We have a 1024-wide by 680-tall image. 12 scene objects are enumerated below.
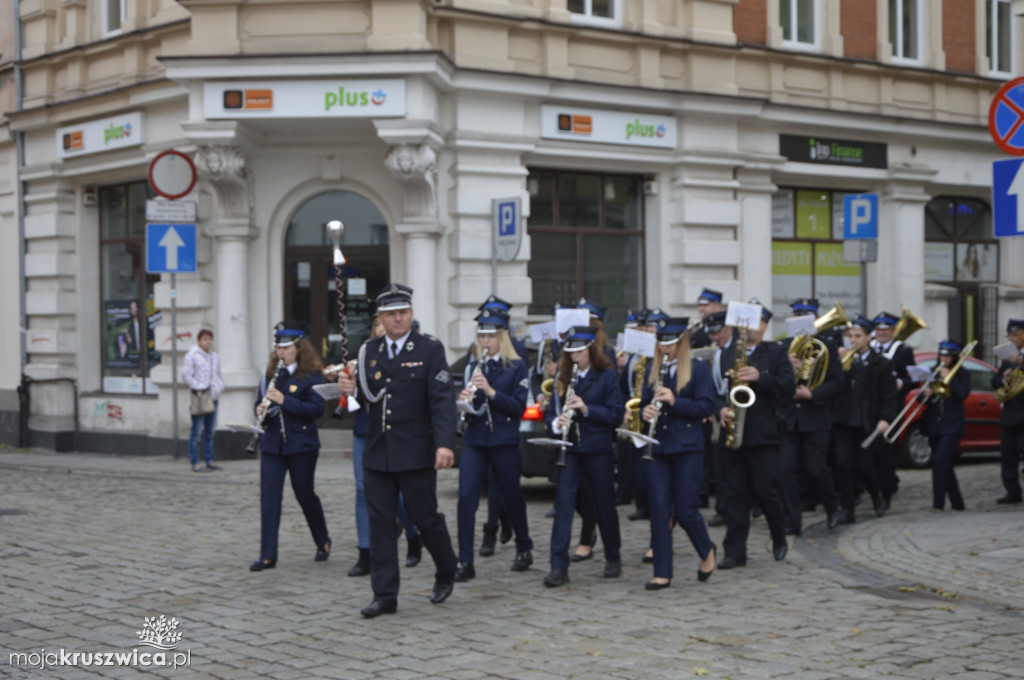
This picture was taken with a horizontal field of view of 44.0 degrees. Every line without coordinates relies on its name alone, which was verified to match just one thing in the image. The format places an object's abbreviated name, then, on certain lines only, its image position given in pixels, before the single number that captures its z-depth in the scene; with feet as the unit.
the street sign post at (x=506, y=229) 52.29
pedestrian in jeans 52.39
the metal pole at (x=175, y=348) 53.62
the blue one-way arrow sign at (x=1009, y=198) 28.73
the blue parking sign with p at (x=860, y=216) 56.95
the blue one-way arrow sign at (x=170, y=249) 52.90
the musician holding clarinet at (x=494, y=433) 29.53
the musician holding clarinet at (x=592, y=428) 29.30
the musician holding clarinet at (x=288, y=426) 30.32
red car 53.62
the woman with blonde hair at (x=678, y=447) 28.32
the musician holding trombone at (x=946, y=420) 40.70
